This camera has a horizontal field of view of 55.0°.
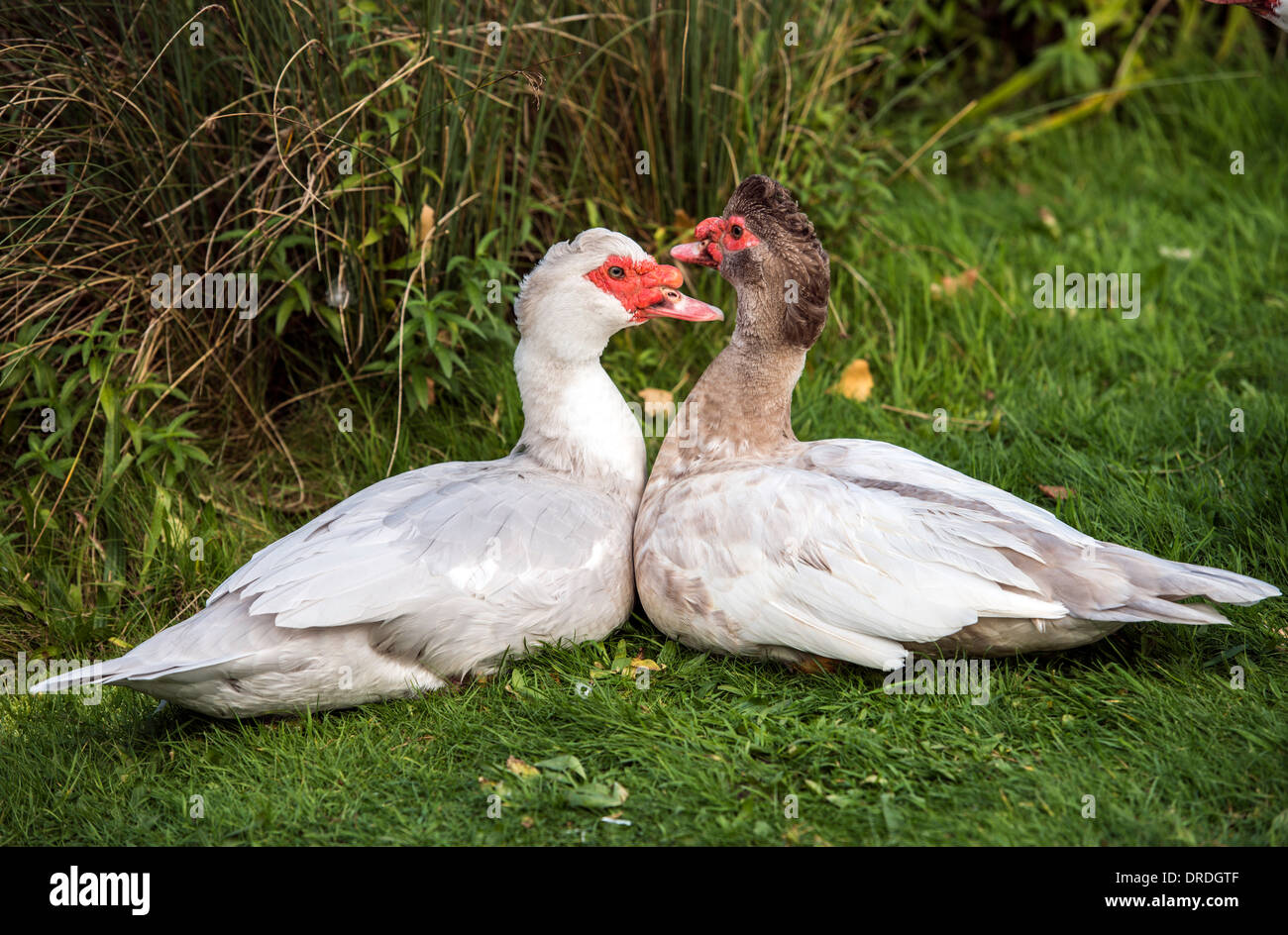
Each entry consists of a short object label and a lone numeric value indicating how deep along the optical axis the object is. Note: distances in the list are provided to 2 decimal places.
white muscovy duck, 3.35
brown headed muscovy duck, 3.33
